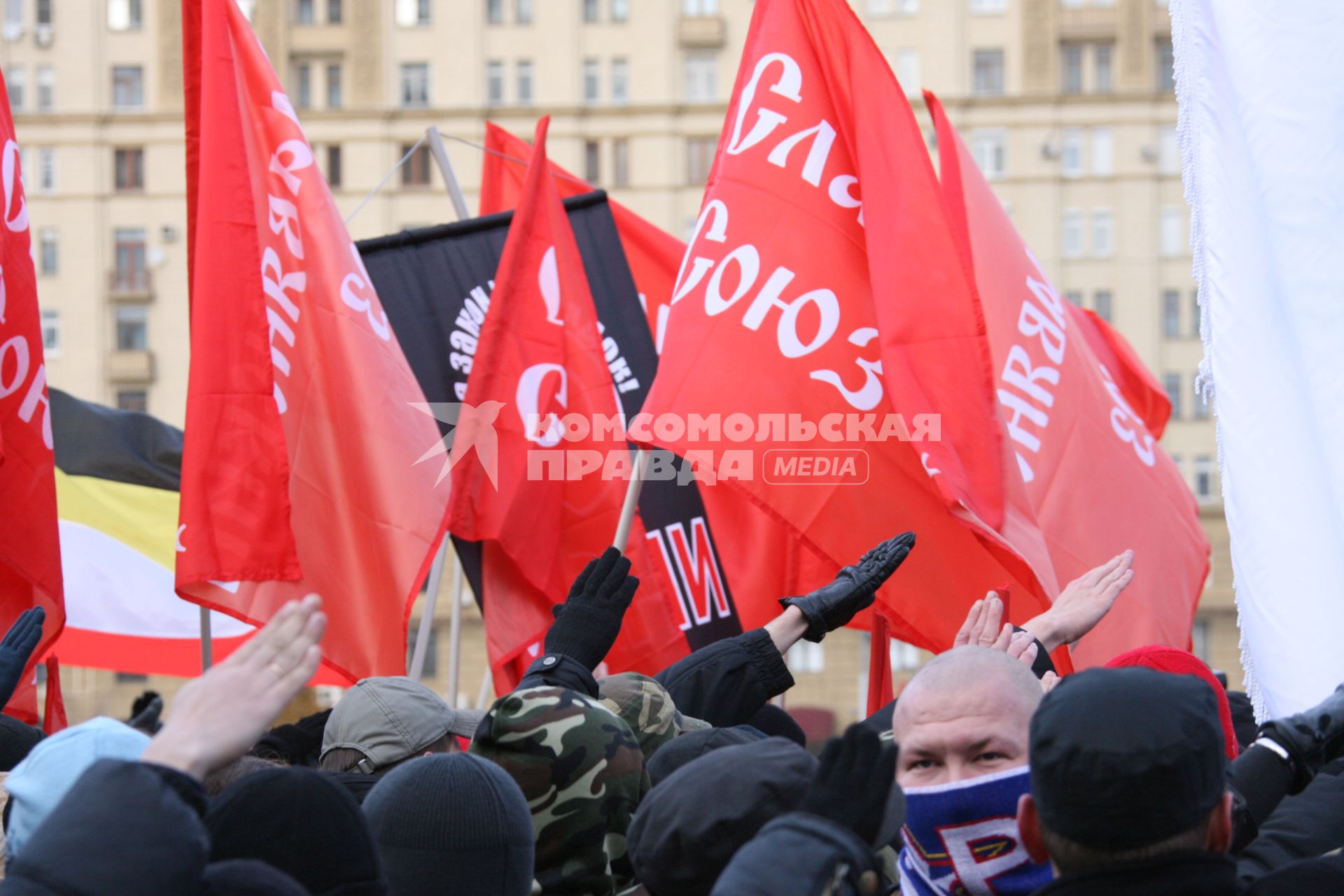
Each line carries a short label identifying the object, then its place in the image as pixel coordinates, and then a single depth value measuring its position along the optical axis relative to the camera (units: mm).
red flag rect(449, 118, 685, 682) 12867
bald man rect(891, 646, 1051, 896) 5016
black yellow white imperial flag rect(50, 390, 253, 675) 18281
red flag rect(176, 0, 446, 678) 11602
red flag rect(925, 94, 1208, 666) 12664
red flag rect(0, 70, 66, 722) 11328
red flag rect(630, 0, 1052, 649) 10922
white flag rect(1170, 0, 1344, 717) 7730
